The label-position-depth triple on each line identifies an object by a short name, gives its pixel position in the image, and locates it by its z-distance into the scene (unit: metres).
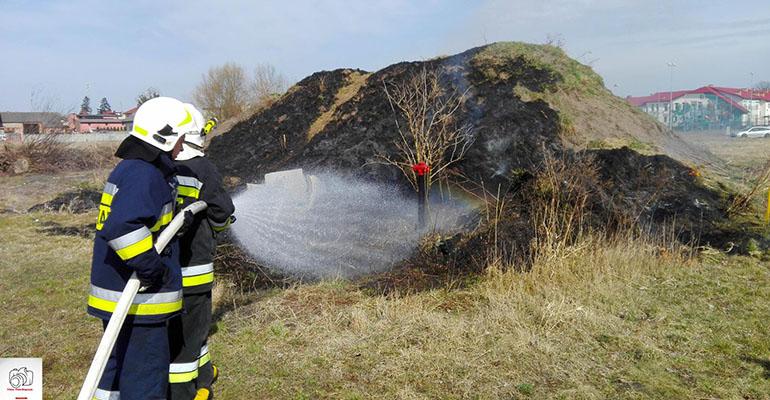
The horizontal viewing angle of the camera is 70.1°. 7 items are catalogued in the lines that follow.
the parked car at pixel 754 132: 33.98
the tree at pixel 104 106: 96.86
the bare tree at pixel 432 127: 8.54
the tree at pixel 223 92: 24.80
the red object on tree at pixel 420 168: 7.84
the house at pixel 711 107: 38.00
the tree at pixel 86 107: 90.66
